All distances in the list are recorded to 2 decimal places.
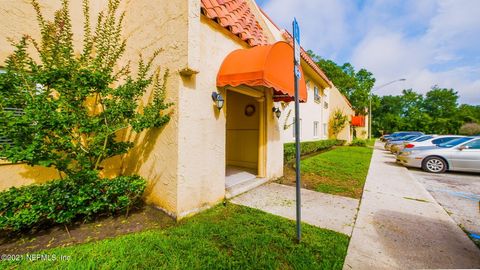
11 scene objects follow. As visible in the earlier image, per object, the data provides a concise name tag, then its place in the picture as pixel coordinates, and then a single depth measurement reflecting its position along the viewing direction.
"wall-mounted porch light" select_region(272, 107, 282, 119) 7.01
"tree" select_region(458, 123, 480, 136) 42.69
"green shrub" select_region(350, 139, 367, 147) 24.56
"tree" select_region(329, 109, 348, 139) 22.02
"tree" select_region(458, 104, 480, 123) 52.28
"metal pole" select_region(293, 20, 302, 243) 2.97
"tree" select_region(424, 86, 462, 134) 51.19
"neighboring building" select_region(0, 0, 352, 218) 3.97
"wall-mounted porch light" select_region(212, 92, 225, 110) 4.67
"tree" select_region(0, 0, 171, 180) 3.12
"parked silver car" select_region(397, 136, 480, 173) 8.55
